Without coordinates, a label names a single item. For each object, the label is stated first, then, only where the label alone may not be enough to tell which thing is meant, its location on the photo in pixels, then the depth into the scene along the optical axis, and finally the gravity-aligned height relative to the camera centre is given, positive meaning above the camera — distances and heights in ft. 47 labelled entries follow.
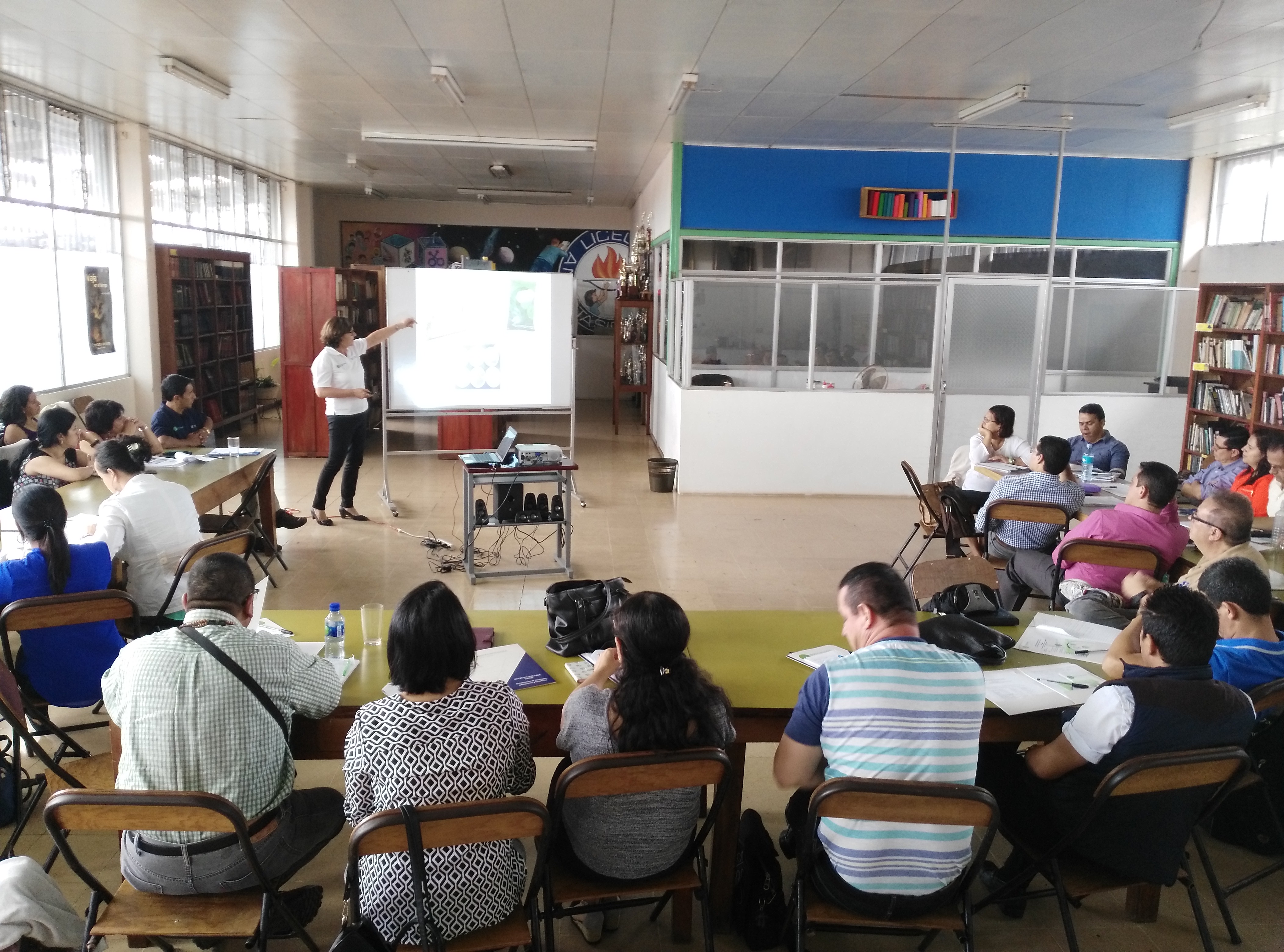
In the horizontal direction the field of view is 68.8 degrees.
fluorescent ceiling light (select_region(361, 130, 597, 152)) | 28.35 +5.73
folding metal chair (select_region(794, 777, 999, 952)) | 6.33 -3.12
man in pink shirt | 13.51 -2.60
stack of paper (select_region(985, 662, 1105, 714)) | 8.32 -3.14
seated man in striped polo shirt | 6.66 -2.85
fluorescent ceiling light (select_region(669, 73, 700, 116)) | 20.07 +5.43
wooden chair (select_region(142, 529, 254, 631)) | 12.15 -3.06
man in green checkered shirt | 6.93 -3.07
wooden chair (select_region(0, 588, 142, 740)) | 9.42 -3.03
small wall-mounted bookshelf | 29.09 +4.20
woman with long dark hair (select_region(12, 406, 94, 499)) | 16.39 -2.49
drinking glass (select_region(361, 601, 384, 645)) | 9.54 -3.03
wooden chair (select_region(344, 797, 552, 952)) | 5.84 -3.12
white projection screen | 23.93 -0.36
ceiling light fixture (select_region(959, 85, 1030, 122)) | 20.40 +5.45
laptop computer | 19.19 -2.66
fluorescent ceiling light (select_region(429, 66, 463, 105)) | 20.03 +5.37
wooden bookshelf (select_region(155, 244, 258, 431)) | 31.14 -0.23
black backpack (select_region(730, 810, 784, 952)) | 8.45 -5.02
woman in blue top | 10.30 -3.44
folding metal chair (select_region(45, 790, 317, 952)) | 6.03 -4.14
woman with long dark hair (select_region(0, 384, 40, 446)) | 18.69 -1.94
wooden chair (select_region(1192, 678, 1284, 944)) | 8.27 -4.49
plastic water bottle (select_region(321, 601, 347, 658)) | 9.19 -3.06
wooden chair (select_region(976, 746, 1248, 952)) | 6.73 -3.39
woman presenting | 23.13 -1.68
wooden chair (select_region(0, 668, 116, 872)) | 8.32 -4.39
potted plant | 43.34 -3.20
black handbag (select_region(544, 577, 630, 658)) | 9.32 -2.88
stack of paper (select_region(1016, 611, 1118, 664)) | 9.66 -3.08
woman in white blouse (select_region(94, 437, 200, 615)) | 12.57 -2.77
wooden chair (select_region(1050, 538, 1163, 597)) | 12.82 -2.84
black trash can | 27.61 -4.06
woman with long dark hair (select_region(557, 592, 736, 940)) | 6.91 -2.91
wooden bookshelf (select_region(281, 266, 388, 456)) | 32.30 -0.81
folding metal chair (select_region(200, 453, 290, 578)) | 17.53 -3.78
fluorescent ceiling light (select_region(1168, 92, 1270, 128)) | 21.04 +5.58
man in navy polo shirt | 21.56 -2.30
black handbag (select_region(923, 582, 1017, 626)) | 10.43 -2.92
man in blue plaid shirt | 16.15 -2.55
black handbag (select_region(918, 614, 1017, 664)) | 9.20 -2.91
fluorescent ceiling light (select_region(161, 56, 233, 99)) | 20.04 +5.40
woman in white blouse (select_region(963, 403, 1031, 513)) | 19.67 -2.19
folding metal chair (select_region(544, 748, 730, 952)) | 6.48 -3.41
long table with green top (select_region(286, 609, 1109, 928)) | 8.23 -3.20
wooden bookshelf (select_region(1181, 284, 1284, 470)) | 25.80 -0.40
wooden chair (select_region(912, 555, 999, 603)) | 11.64 -2.88
